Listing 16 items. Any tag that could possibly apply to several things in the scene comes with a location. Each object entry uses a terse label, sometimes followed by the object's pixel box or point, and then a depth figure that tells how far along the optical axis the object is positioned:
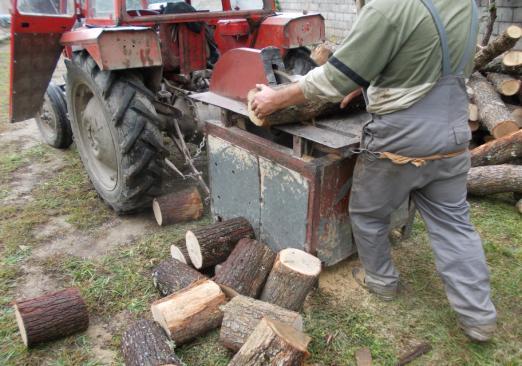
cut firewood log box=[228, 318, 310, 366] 1.89
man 1.92
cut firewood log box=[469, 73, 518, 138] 4.10
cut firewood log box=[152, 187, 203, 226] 3.40
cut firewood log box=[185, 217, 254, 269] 2.73
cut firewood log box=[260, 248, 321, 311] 2.36
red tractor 2.98
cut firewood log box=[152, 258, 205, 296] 2.58
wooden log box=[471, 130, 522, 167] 3.85
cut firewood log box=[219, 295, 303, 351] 2.14
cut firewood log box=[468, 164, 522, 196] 3.57
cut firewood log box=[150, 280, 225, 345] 2.21
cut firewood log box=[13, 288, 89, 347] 2.26
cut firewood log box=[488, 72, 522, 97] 4.62
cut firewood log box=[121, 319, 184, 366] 2.07
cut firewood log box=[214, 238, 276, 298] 2.50
